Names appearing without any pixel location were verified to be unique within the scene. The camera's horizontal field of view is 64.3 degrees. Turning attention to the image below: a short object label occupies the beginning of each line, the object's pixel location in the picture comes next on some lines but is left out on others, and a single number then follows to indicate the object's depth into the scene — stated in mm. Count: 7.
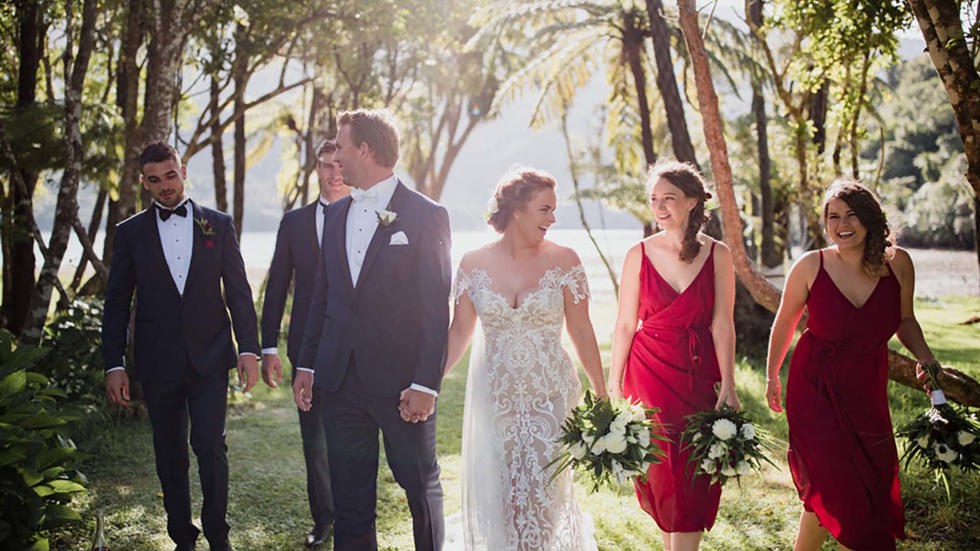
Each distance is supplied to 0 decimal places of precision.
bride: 3971
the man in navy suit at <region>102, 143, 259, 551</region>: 4355
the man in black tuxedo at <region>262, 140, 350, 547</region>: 4922
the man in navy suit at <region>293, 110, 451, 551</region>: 3621
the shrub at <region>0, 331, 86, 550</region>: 3266
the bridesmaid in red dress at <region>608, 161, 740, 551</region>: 4043
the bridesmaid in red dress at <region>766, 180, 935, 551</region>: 3848
